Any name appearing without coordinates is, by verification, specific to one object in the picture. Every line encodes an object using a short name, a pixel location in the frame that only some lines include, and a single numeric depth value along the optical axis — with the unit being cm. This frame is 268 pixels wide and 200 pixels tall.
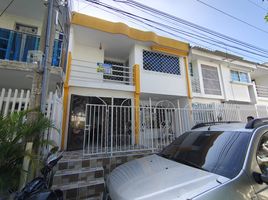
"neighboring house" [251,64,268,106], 1288
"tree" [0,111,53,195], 234
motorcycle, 193
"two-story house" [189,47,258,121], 962
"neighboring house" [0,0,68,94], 485
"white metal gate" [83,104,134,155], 596
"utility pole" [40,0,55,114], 313
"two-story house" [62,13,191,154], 654
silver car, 161
